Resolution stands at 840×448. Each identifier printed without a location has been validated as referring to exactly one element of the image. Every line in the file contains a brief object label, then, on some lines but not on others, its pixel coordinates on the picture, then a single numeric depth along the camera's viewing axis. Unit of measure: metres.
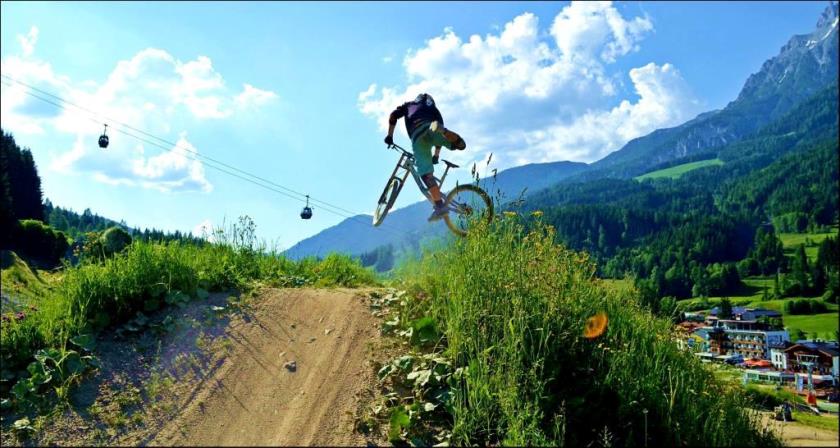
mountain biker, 10.40
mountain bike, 10.05
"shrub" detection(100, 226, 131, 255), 9.98
